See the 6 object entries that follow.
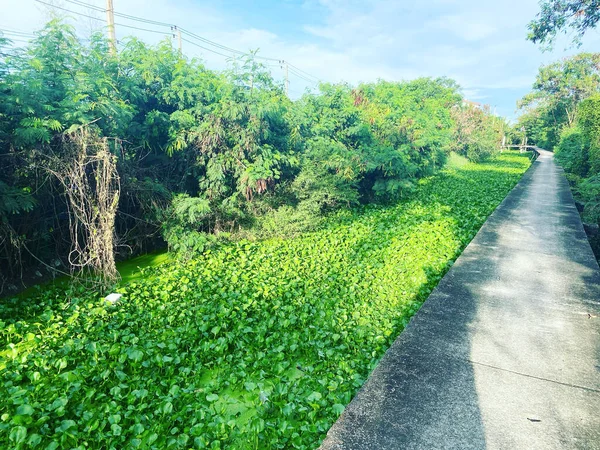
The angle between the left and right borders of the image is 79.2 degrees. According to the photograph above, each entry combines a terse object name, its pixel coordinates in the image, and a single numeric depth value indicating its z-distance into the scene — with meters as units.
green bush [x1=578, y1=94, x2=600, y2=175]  12.23
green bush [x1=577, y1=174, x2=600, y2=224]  7.11
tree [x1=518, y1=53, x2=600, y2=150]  35.94
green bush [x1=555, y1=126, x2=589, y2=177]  15.42
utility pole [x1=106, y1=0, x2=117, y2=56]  9.66
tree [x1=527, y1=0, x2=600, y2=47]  7.22
